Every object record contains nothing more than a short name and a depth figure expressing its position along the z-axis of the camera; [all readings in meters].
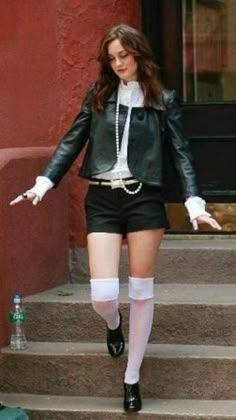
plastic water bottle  7.70
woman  6.75
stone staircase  7.25
